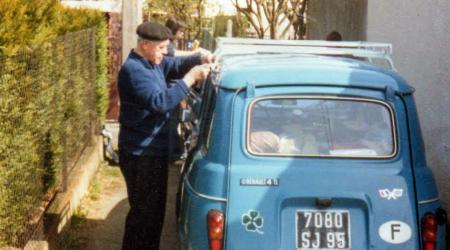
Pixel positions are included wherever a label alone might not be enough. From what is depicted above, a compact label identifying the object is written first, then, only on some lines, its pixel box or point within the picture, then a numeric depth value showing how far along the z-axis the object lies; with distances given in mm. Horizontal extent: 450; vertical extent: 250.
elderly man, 5531
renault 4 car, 4223
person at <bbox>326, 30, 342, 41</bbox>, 11297
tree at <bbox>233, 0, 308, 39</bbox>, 15625
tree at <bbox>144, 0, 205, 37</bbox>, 25906
